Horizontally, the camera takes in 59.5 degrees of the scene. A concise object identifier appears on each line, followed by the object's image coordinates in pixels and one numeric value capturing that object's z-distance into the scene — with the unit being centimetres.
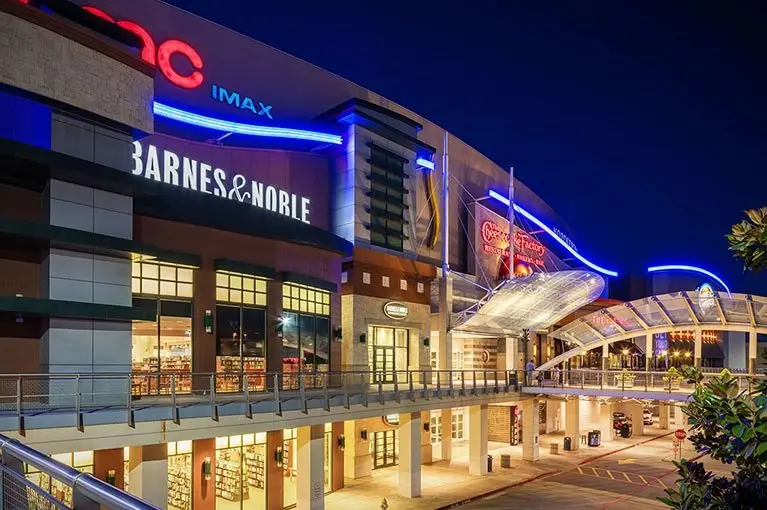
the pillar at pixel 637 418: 5325
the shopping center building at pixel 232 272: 1838
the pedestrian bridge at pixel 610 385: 3547
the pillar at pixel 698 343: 4222
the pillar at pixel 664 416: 5853
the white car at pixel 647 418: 6116
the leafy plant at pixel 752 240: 724
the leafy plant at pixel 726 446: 669
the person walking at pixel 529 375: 4000
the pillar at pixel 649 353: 4151
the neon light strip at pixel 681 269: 8094
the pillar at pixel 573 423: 4284
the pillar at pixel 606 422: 4858
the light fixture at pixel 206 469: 2305
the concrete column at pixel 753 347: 3728
